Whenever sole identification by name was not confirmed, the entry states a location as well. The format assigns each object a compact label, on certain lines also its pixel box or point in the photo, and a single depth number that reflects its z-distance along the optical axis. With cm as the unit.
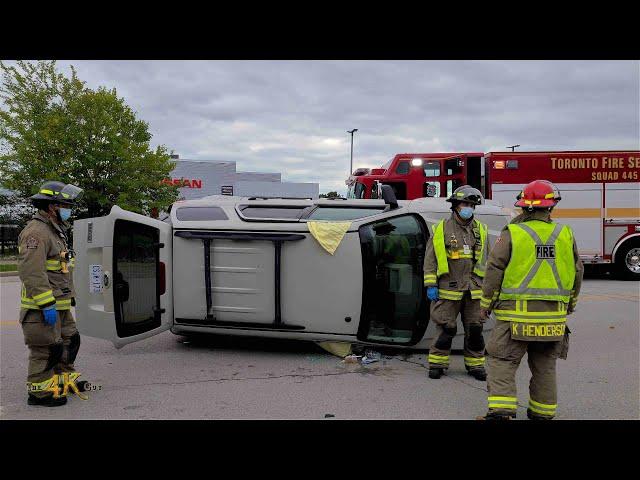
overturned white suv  534
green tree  1579
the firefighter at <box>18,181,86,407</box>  405
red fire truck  1223
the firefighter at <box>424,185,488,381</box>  482
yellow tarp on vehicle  532
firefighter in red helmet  352
